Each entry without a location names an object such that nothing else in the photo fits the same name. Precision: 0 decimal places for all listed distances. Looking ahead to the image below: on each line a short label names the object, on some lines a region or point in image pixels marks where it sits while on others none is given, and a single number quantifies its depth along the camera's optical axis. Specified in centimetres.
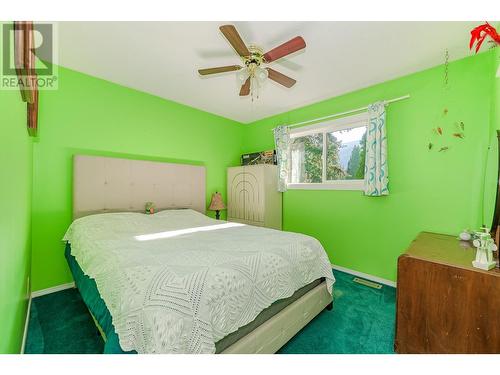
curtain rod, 253
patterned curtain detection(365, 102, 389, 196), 256
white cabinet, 351
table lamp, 367
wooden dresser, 119
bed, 102
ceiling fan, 151
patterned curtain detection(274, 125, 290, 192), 361
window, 298
